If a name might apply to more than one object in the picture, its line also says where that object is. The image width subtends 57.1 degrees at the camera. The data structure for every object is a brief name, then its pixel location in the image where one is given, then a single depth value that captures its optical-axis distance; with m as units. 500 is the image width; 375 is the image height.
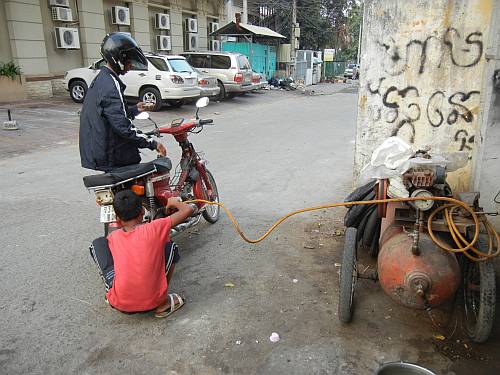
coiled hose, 2.75
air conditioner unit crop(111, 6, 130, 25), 17.92
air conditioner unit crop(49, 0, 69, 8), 15.53
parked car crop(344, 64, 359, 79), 37.56
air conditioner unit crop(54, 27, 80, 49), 15.76
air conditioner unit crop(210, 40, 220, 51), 24.06
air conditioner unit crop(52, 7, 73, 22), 15.66
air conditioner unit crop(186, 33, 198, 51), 22.83
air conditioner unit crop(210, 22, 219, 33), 24.80
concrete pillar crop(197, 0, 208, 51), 23.73
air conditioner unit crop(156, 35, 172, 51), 20.39
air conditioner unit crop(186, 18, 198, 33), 22.57
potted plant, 14.08
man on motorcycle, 3.70
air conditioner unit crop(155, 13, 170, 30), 20.28
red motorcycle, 3.74
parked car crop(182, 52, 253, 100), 17.67
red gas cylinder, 2.71
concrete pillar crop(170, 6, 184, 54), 21.50
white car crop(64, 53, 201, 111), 14.21
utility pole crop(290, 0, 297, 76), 25.77
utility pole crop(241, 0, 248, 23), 25.70
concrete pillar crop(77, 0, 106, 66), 16.66
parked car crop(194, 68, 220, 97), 15.94
